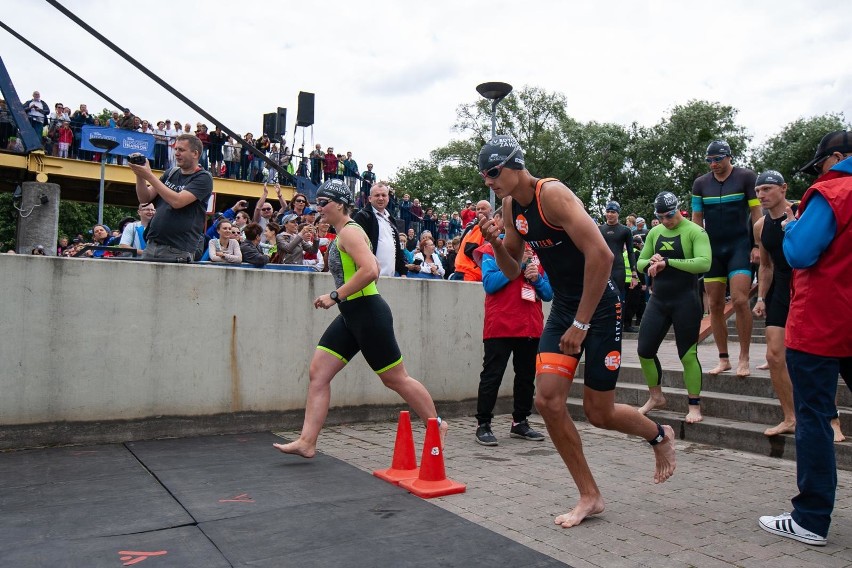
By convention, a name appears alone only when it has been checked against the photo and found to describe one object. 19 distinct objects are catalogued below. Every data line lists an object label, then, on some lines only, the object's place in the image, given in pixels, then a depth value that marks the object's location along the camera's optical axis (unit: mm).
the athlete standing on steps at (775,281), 5574
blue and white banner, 20250
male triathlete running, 3898
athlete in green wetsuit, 6645
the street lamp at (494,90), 13508
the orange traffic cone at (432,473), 4664
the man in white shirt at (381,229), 7521
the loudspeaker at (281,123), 21328
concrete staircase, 5850
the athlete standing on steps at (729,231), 6965
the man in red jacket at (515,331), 6680
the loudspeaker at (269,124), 21478
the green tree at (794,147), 40781
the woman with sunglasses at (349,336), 5246
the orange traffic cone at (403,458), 5066
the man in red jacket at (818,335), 3633
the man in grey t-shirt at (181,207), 6359
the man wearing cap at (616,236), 11109
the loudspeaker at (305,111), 20969
